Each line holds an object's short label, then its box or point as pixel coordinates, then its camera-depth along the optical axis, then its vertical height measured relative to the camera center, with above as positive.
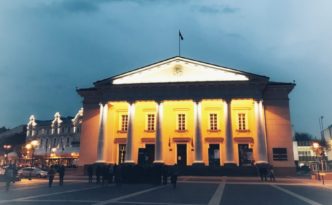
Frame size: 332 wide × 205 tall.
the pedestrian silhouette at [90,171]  24.27 -1.03
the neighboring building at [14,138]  84.40 +6.17
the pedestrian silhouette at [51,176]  20.73 -1.20
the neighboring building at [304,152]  86.34 +2.33
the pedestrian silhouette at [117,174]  21.79 -1.13
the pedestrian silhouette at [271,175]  26.45 -1.37
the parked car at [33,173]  33.78 -1.62
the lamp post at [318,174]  27.42 -1.32
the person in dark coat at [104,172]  23.21 -1.02
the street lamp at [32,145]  36.50 +1.80
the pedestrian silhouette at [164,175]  22.31 -1.19
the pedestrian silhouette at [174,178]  18.93 -1.20
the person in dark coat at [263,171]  26.52 -1.02
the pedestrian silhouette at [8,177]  17.93 -1.15
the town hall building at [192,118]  34.34 +5.26
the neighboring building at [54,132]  72.75 +6.96
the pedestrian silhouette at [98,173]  23.66 -1.12
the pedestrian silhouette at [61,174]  22.08 -1.14
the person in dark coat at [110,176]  23.84 -1.37
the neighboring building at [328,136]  71.41 +6.01
